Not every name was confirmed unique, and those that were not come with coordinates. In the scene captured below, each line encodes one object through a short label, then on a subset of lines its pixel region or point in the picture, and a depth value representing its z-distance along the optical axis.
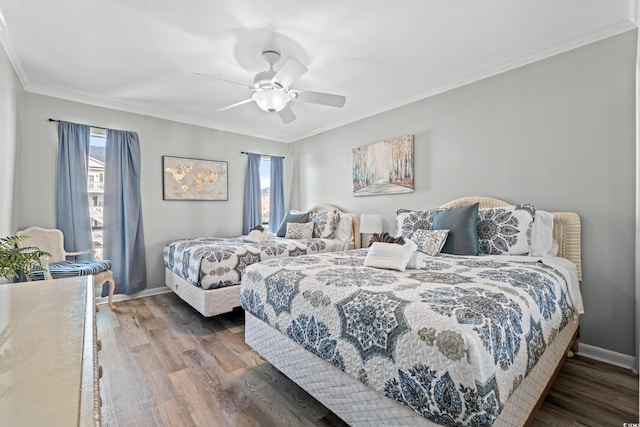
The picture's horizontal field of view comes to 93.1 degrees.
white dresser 0.54
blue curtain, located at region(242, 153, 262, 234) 5.04
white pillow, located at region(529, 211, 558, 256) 2.42
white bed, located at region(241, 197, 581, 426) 1.28
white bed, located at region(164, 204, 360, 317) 2.98
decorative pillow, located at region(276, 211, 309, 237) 4.58
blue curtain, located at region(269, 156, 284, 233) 5.46
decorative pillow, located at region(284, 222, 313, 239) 4.35
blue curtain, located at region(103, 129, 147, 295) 3.77
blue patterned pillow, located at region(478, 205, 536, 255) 2.42
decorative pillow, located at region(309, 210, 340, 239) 4.32
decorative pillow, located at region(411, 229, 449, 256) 2.60
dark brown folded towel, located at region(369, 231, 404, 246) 2.22
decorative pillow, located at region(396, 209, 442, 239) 2.93
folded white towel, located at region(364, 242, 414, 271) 1.99
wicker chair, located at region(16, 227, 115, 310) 3.00
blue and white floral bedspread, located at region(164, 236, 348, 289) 3.03
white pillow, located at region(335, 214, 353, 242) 4.28
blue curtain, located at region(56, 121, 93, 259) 3.45
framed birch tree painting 3.72
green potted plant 1.07
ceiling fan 2.37
